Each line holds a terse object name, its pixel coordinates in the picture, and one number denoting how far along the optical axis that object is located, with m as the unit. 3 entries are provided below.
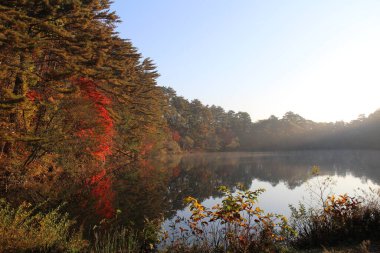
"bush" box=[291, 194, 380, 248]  8.13
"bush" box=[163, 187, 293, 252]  6.97
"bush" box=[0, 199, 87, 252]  6.91
